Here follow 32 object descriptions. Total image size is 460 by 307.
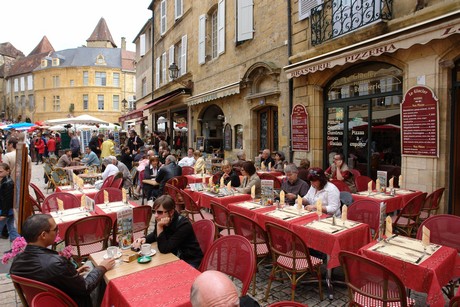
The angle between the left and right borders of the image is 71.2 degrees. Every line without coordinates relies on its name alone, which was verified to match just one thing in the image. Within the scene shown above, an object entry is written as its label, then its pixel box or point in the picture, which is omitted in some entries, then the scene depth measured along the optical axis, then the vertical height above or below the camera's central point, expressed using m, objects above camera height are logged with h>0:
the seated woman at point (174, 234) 3.17 -0.87
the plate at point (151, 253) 3.02 -1.01
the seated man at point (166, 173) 7.50 -0.62
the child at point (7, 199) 5.20 -0.82
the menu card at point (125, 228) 3.20 -0.81
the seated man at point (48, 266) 2.36 -0.88
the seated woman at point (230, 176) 6.96 -0.63
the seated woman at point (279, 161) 9.20 -0.42
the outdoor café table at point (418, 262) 2.72 -1.05
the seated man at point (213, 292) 1.50 -0.69
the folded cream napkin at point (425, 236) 3.19 -0.91
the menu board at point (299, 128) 9.27 +0.53
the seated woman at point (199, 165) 9.57 -0.53
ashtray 2.90 -1.02
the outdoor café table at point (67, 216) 4.30 -0.98
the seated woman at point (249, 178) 6.01 -0.60
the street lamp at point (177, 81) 15.45 +3.47
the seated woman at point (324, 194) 4.75 -0.72
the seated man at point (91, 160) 10.98 -0.41
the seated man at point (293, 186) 5.58 -0.72
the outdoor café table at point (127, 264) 2.68 -1.04
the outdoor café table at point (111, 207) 4.79 -0.95
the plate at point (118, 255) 2.96 -1.00
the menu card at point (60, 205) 4.71 -0.84
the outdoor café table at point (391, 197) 5.55 -0.91
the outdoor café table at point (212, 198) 5.82 -0.95
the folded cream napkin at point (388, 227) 3.44 -0.88
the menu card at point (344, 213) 4.01 -0.84
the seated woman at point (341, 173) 6.43 -0.55
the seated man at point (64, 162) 11.15 -0.48
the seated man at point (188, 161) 10.86 -0.47
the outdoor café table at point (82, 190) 6.21 -0.87
